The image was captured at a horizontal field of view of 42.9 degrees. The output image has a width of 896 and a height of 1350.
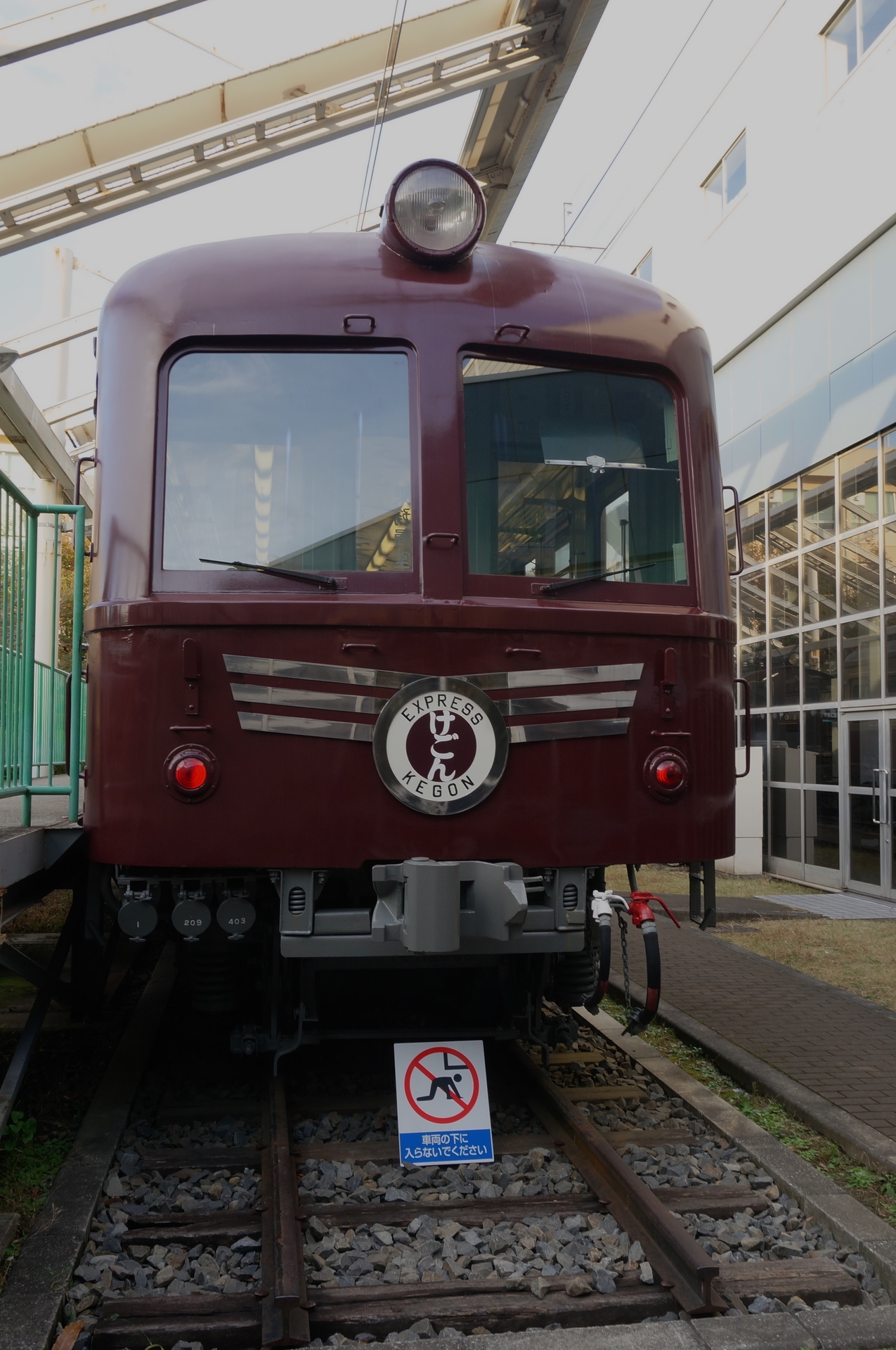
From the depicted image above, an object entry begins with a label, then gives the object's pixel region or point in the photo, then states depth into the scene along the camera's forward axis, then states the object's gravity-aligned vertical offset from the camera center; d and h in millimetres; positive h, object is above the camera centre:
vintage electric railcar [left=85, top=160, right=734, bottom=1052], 3959 +453
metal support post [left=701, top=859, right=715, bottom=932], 4504 -672
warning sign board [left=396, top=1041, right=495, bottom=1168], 4035 -1365
